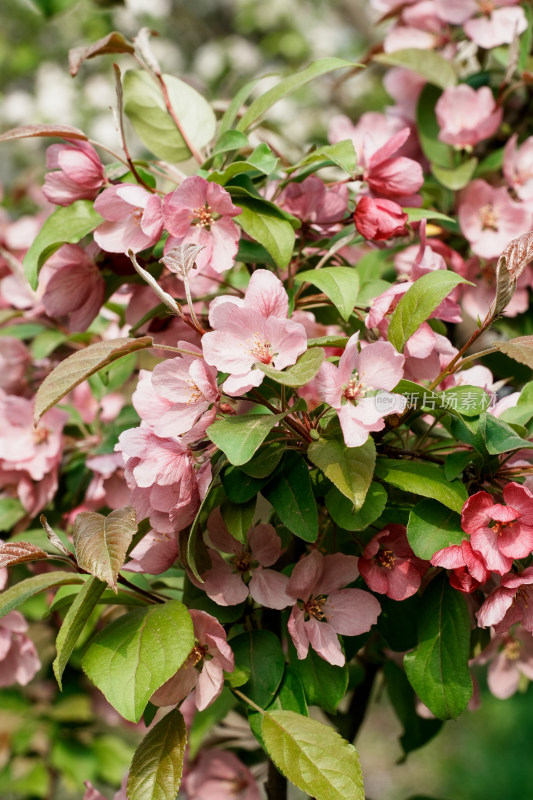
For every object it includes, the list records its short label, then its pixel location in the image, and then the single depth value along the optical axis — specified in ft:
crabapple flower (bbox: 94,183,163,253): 2.83
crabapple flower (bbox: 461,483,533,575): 2.69
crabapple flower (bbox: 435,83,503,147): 3.36
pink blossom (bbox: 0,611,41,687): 3.21
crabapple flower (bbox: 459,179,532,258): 3.28
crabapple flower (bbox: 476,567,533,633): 2.71
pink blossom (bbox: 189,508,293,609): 2.80
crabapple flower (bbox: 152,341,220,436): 2.68
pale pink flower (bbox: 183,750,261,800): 3.24
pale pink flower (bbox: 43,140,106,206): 2.93
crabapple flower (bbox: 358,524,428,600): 2.77
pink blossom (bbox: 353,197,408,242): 2.93
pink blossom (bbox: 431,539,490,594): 2.69
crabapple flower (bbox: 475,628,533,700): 3.17
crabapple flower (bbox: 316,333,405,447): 2.65
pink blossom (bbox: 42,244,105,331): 2.99
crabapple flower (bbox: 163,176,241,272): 2.81
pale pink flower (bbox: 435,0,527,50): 3.48
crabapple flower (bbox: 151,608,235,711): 2.76
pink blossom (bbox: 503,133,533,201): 3.34
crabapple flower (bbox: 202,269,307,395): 2.66
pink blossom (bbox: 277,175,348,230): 3.00
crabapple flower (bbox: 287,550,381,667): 2.78
